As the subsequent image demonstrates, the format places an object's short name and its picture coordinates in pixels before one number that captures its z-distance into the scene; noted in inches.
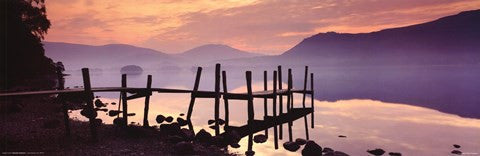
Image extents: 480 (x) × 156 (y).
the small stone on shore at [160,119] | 936.0
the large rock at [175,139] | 617.9
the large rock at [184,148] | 562.3
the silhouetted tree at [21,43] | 1259.8
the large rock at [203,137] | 674.8
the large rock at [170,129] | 700.7
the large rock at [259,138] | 773.9
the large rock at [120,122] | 676.1
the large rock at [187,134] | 657.0
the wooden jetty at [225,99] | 602.2
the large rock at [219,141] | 676.1
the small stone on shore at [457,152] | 770.2
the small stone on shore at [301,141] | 741.4
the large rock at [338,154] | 623.3
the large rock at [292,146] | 724.7
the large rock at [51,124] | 693.9
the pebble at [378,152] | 715.4
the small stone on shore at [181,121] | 877.6
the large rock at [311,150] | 654.5
